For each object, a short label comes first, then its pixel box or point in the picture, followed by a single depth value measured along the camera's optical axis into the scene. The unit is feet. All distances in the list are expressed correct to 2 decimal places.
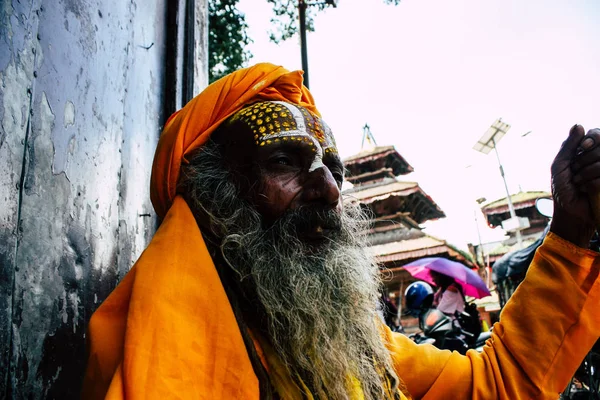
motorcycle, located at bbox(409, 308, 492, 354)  14.71
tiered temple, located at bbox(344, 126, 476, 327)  56.24
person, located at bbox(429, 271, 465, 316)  17.28
